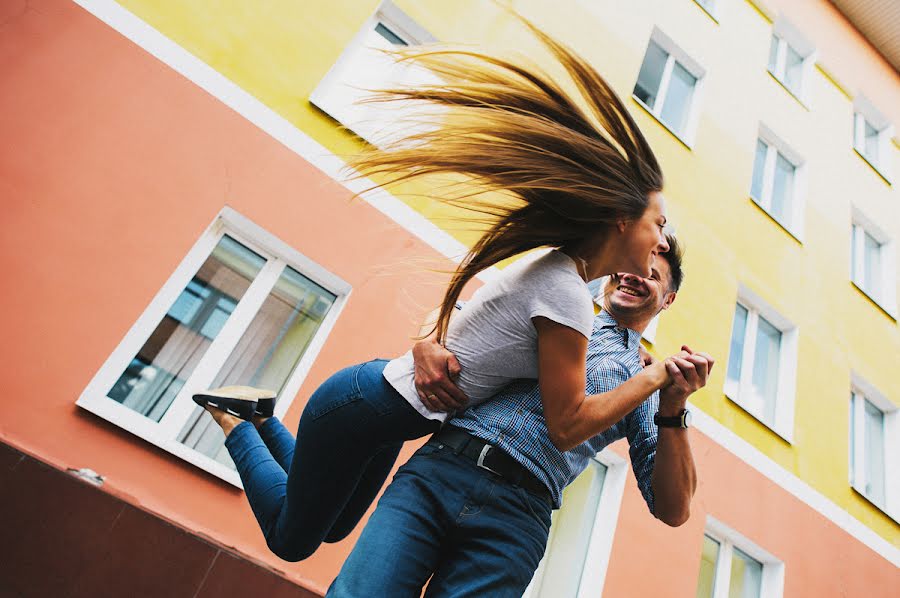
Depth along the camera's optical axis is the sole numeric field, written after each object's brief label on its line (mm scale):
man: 1406
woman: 1487
